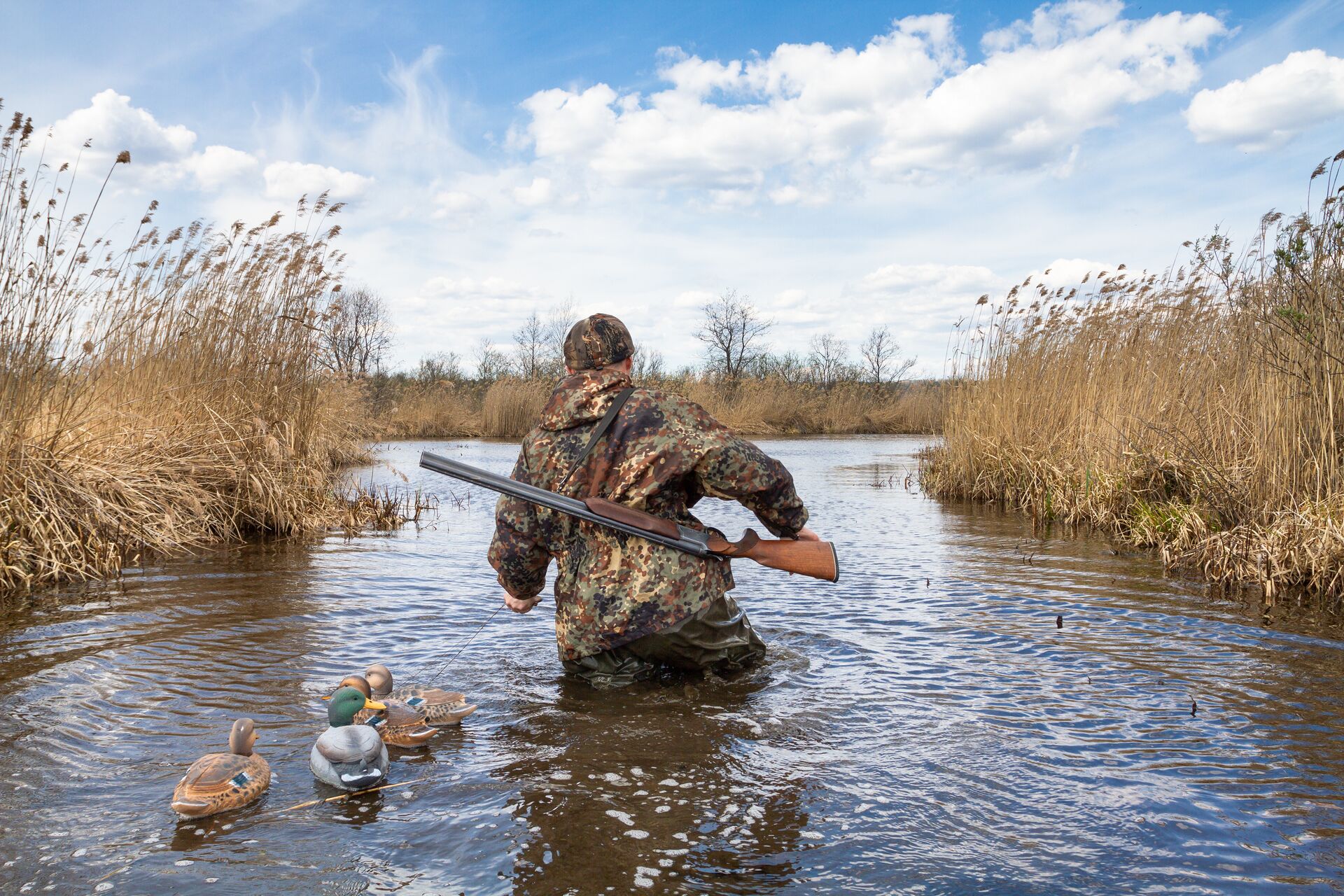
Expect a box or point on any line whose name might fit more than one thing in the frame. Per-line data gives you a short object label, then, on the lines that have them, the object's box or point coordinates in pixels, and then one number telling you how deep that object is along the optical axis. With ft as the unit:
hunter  15.07
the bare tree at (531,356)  149.28
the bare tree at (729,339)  167.22
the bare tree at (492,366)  152.11
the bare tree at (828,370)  157.28
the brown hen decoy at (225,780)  11.31
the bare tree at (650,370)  111.02
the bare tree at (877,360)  182.60
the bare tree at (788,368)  153.64
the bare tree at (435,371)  144.36
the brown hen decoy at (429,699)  14.57
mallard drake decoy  12.14
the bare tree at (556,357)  124.26
